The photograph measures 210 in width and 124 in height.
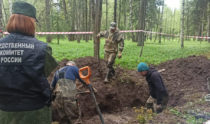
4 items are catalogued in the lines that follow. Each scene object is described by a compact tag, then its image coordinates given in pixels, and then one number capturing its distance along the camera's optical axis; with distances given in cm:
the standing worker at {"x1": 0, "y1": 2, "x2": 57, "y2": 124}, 187
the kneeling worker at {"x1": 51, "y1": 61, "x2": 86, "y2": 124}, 385
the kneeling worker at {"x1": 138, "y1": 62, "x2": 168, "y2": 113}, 476
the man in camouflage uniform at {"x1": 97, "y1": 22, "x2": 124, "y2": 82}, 728
